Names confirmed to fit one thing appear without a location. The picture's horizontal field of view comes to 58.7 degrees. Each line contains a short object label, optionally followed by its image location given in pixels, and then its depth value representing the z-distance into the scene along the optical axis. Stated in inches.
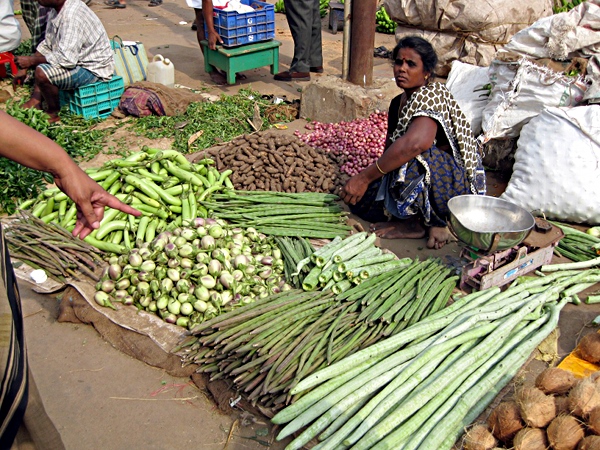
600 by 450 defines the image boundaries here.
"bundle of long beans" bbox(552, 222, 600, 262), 143.4
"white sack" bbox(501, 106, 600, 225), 155.3
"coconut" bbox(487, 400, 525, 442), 82.9
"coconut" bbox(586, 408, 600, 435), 75.9
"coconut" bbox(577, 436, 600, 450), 72.8
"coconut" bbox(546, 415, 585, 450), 76.8
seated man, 225.8
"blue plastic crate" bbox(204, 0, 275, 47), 264.8
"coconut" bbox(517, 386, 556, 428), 81.3
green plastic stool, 272.5
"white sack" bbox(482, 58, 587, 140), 175.9
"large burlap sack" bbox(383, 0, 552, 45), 262.1
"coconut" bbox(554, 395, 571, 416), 81.8
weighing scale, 126.3
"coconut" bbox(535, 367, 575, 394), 87.1
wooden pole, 225.3
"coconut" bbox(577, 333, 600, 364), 105.7
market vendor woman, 140.9
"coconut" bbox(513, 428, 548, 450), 78.8
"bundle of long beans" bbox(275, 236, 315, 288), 128.9
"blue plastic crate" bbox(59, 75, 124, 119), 238.4
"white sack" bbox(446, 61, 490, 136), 200.6
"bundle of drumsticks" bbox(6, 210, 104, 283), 135.7
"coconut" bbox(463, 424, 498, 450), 82.7
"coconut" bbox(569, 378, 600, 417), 78.8
